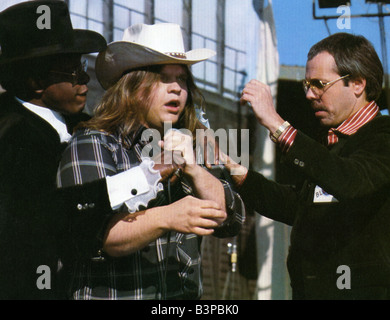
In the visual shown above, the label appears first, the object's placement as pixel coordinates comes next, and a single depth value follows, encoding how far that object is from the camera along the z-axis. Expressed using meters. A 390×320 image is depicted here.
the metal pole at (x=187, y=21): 4.64
